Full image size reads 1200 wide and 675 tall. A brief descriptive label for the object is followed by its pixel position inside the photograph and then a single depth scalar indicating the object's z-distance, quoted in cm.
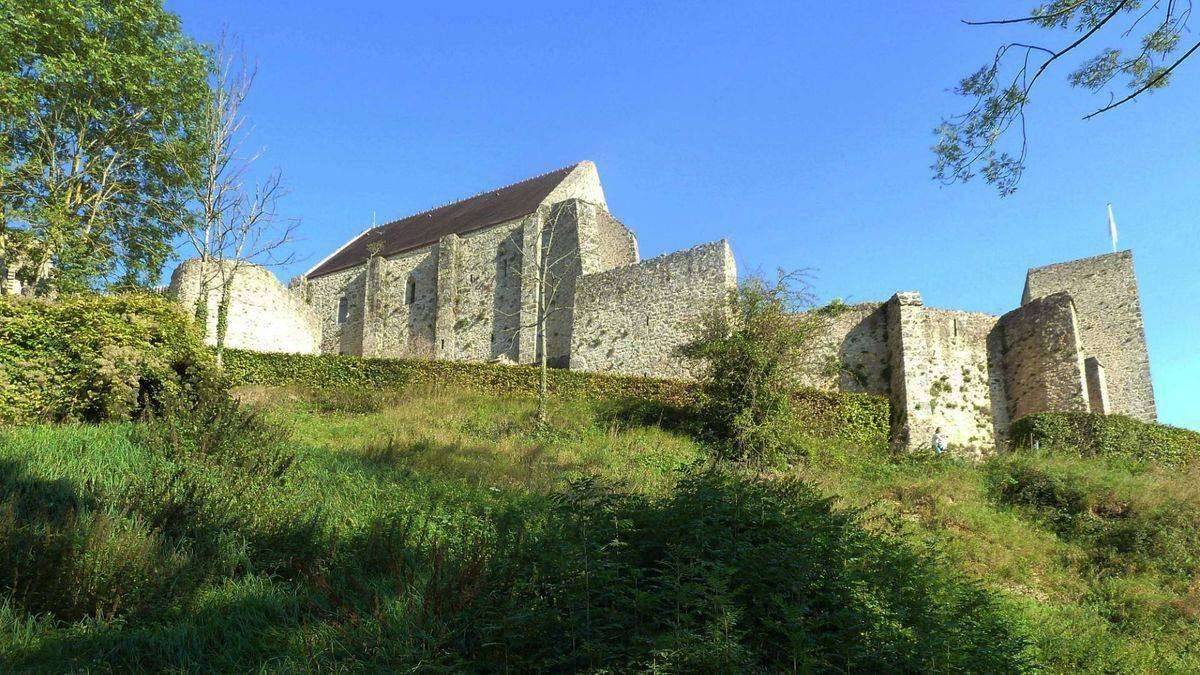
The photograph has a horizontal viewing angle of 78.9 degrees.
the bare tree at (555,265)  2409
